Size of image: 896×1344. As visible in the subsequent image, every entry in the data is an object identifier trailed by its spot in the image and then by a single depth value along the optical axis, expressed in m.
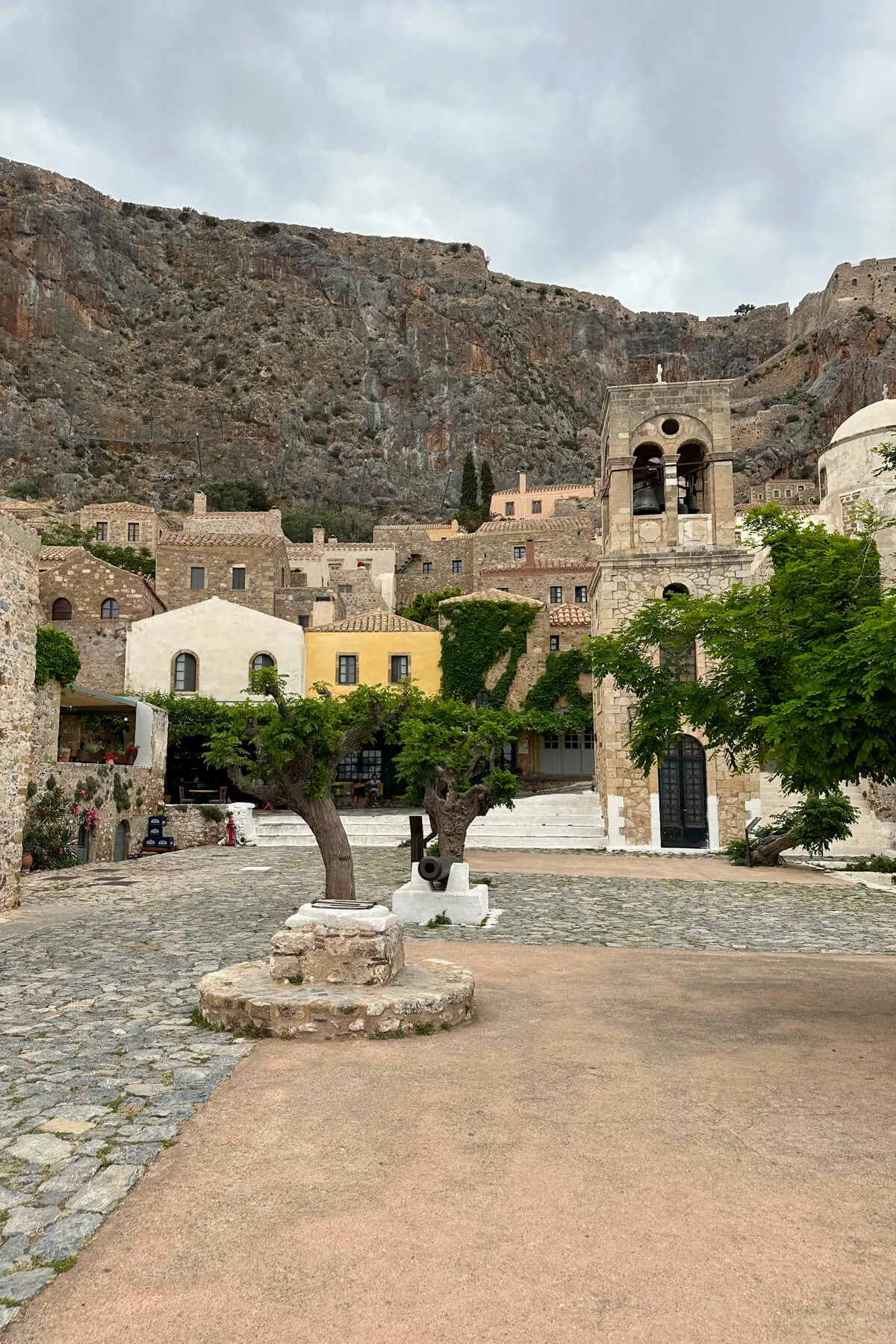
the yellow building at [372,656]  32.19
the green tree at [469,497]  67.81
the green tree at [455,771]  13.79
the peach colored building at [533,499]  63.88
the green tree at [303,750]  10.18
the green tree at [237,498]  70.50
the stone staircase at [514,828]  22.72
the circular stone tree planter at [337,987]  5.73
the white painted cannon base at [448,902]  11.17
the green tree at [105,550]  47.53
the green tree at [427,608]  43.03
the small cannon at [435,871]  11.23
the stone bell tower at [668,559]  22.50
